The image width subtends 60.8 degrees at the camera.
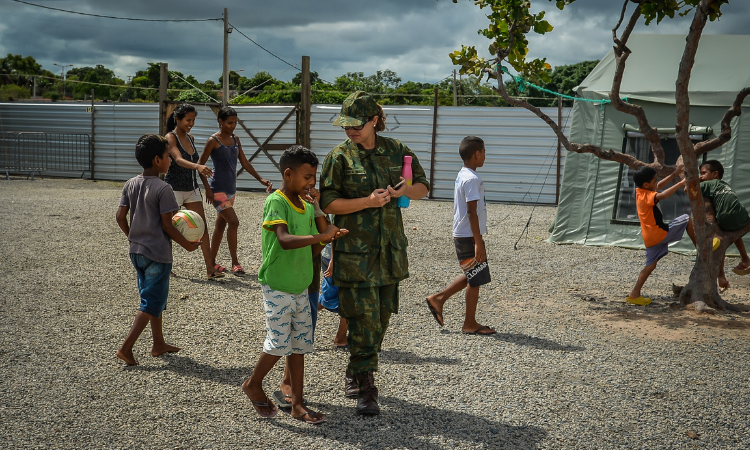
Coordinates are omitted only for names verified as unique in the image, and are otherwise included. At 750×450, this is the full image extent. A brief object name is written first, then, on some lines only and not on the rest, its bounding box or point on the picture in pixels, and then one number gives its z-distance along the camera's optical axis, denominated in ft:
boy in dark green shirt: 21.71
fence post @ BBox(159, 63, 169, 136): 55.57
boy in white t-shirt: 16.56
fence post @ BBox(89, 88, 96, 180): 64.08
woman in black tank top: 21.24
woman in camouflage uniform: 11.69
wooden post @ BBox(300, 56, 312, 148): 54.13
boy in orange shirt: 21.15
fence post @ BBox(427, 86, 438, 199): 54.13
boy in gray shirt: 14.23
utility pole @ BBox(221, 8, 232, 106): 61.26
